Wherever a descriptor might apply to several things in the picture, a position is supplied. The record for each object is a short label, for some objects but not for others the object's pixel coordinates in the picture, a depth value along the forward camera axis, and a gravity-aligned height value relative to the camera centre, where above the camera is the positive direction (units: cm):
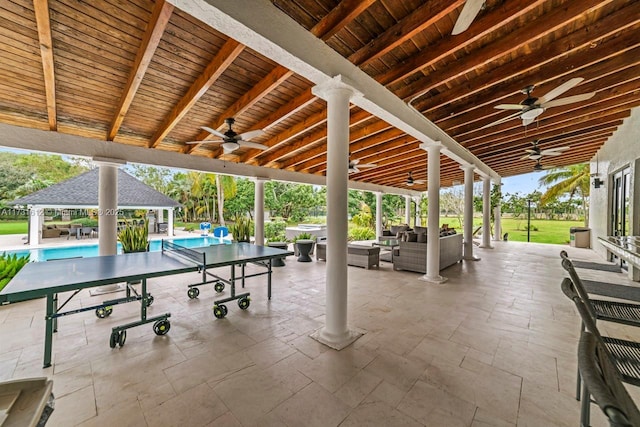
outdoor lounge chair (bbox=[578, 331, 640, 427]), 61 -49
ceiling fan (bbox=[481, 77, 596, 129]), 364 +162
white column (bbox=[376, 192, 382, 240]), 1300 -7
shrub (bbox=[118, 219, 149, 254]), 576 -60
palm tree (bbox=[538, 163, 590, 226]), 1250 +142
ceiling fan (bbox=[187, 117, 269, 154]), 426 +126
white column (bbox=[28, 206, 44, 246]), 1113 -57
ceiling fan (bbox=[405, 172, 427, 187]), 1028 +126
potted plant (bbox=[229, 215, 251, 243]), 744 -52
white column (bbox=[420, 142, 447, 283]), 554 -11
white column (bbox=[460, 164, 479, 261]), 772 -4
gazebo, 1074 +65
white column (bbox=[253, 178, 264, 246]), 777 -13
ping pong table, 233 -66
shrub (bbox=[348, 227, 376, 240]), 1370 -123
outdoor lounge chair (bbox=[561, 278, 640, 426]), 134 -92
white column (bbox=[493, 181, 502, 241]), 1275 -57
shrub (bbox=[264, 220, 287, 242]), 1523 -103
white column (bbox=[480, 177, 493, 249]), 1037 +6
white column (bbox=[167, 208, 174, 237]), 1489 -64
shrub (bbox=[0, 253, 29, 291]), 429 -96
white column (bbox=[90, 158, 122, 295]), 499 +6
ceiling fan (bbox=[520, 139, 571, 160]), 670 +156
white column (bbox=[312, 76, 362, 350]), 306 -6
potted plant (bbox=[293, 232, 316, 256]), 798 -120
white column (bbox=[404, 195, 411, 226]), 1528 +33
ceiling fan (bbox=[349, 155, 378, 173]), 726 +130
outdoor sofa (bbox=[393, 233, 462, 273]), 624 -107
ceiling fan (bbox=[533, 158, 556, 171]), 855 +146
